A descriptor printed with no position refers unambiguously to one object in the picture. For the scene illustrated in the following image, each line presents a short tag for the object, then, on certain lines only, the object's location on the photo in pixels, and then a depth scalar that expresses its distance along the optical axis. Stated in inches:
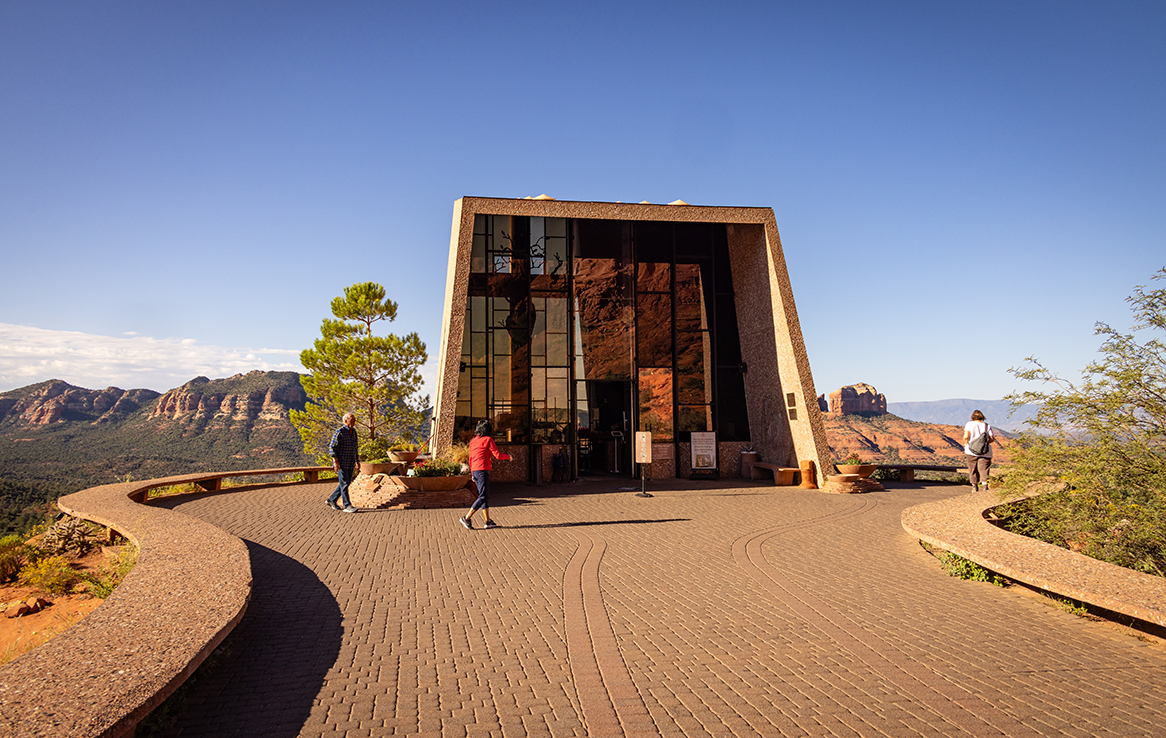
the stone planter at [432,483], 486.6
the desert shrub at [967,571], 269.0
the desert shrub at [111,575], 257.9
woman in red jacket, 383.2
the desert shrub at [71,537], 350.6
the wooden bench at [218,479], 470.6
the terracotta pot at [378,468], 534.3
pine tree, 853.8
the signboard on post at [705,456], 706.8
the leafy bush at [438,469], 491.2
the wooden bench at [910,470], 708.7
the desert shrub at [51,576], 280.8
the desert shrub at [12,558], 318.7
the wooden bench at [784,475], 639.1
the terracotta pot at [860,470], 594.5
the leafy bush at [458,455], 579.8
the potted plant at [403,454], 555.2
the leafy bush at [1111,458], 254.4
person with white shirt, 504.7
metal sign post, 563.2
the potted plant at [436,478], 487.2
